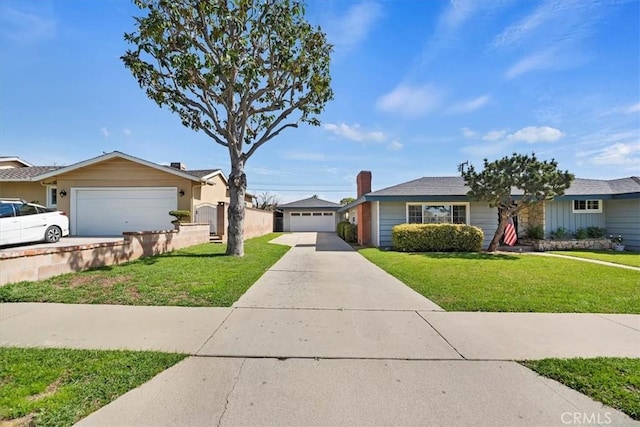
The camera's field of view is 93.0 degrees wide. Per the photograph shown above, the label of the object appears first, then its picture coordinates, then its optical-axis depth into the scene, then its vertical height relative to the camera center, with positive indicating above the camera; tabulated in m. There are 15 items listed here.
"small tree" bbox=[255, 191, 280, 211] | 48.24 +3.04
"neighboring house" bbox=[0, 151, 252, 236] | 15.31 +1.36
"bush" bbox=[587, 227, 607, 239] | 15.19 -0.81
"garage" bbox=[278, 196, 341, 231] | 33.19 +0.16
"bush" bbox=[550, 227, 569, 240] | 15.02 -0.80
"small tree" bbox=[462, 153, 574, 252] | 11.97 +1.46
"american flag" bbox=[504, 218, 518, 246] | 15.09 -0.83
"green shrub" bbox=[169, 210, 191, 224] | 13.58 +0.16
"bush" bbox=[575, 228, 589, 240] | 15.05 -0.85
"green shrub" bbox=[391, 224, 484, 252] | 13.43 -0.94
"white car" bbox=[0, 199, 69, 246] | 9.15 -0.09
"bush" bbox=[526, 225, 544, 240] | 14.96 -0.74
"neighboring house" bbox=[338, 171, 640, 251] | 14.39 +0.37
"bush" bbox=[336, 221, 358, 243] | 19.68 -0.95
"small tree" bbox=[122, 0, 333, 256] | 9.28 +5.16
